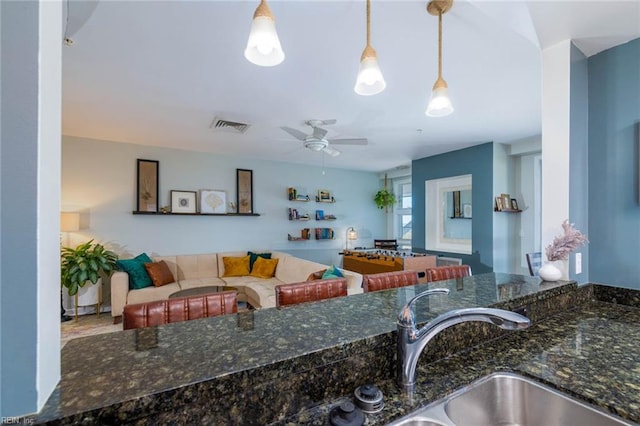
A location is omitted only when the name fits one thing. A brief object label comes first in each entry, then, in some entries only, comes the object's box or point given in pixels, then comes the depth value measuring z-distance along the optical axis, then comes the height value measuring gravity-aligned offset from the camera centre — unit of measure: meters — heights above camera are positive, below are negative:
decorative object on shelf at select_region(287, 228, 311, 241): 5.84 -0.44
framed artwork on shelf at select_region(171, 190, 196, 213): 4.80 +0.22
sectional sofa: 3.66 -0.96
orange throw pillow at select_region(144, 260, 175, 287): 3.96 -0.81
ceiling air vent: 3.54 +1.11
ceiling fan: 3.28 +0.91
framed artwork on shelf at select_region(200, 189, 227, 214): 5.02 +0.23
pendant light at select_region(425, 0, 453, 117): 1.61 +0.72
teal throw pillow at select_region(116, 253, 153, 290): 3.87 -0.77
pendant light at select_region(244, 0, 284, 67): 1.13 +0.71
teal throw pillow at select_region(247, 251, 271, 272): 4.89 -0.72
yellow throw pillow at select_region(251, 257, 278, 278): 4.64 -0.86
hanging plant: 6.52 +0.33
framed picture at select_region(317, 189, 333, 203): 6.22 +0.38
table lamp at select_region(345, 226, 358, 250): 6.33 -0.45
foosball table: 4.15 -0.72
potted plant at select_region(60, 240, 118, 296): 3.65 -0.65
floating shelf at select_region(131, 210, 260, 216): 4.52 +0.01
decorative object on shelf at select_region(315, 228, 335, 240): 6.13 -0.41
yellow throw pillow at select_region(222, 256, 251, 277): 4.71 -0.85
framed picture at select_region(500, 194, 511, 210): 4.52 +0.18
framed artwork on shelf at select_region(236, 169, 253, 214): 5.34 +0.44
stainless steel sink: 0.79 -0.56
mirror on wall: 5.16 -0.01
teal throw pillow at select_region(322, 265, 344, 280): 2.95 -0.61
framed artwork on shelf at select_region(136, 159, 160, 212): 4.54 +0.46
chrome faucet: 0.81 -0.32
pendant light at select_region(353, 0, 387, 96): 1.39 +0.69
